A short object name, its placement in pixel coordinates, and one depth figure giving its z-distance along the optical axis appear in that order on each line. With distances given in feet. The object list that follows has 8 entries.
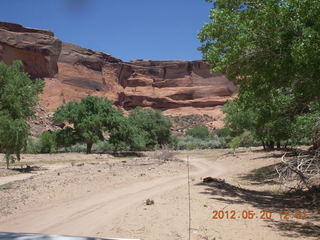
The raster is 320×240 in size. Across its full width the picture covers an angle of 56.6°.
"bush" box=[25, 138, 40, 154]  106.32
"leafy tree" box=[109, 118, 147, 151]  104.68
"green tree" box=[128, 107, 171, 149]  141.07
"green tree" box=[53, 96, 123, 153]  99.91
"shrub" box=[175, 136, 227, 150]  156.35
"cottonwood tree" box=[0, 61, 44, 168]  57.58
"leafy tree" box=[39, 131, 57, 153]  116.47
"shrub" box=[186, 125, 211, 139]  218.59
